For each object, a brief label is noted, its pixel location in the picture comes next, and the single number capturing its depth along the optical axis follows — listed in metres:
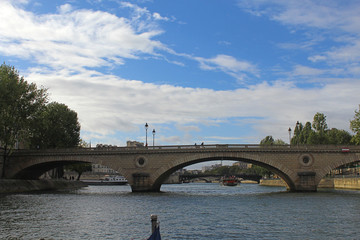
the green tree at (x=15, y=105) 58.66
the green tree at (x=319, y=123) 98.50
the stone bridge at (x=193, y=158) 59.19
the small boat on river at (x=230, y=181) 129.01
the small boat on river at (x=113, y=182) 147.89
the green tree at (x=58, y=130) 78.62
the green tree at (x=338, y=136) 95.50
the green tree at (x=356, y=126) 70.31
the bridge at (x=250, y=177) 152.99
